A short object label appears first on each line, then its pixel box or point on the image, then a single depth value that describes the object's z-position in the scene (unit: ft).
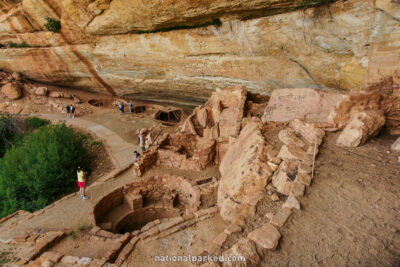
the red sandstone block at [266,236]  9.07
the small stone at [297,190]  11.27
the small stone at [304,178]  11.89
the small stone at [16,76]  52.33
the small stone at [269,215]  11.25
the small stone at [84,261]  14.98
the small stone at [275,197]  12.37
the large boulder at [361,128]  14.57
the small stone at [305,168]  12.55
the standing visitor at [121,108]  51.01
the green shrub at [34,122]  44.29
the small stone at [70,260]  15.28
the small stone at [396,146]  13.85
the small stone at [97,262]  14.70
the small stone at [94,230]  18.51
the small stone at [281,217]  9.92
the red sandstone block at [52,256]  15.53
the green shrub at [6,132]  43.00
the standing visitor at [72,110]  47.29
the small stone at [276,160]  14.62
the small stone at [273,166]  14.44
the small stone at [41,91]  52.24
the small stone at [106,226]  20.85
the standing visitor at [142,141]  34.54
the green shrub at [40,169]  27.02
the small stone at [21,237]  17.34
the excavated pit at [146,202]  23.32
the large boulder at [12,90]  49.57
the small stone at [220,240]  10.39
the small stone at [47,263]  15.12
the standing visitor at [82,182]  23.49
